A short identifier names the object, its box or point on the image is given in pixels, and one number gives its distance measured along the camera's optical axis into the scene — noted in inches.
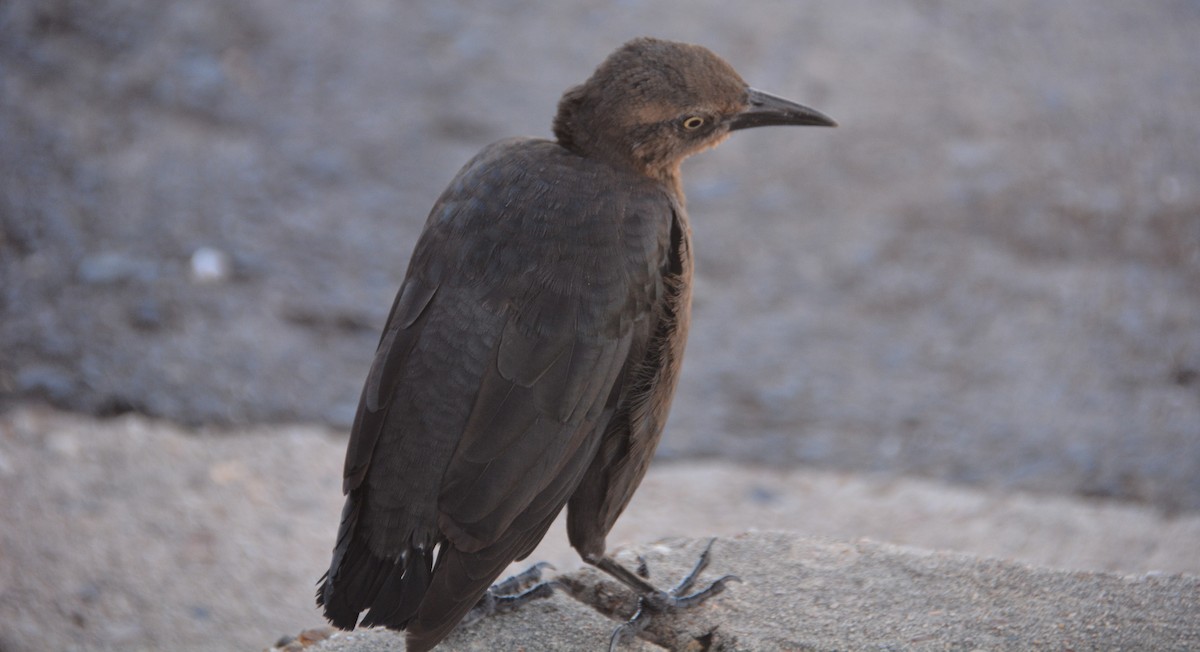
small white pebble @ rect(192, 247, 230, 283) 493.7
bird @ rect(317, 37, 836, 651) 246.5
